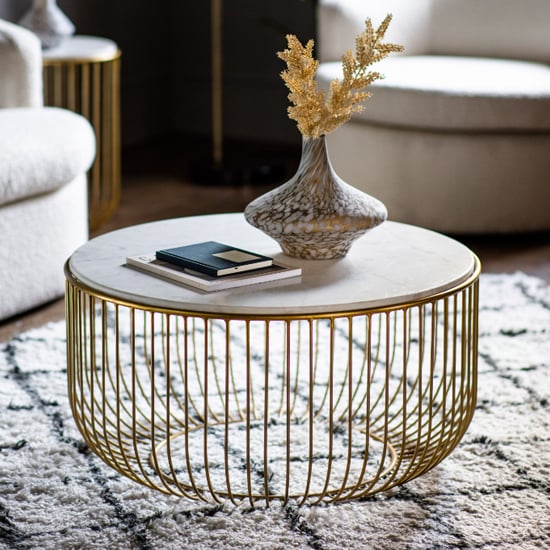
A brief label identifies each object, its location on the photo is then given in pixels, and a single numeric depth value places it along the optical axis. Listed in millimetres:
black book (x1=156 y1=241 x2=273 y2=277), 3542
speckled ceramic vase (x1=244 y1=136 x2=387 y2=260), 3601
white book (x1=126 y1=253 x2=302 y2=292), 3499
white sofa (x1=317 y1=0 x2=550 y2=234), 5333
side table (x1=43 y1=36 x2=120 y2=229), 5411
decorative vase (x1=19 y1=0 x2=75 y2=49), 5521
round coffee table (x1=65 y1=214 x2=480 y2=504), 3453
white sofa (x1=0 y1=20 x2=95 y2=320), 4582
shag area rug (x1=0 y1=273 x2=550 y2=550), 3525
